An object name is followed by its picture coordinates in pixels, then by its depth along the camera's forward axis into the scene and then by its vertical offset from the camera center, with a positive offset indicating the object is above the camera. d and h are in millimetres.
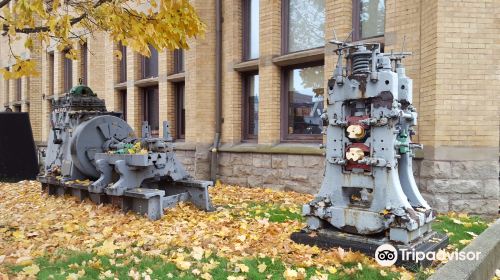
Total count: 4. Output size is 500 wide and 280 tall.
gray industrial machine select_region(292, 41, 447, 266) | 4551 -326
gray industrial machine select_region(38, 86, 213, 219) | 6891 -528
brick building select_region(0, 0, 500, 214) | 6898 +1034
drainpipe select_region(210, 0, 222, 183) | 10766 +1100
